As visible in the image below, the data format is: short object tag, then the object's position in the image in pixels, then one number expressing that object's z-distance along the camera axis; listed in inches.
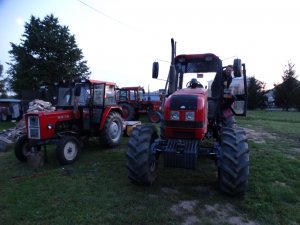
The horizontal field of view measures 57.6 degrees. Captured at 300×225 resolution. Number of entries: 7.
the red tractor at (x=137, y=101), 663.8
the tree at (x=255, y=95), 1676.9
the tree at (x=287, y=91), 1653.5
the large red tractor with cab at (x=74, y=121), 262.4
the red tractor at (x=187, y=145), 164.6
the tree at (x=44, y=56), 1001.5
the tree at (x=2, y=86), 1365.4
